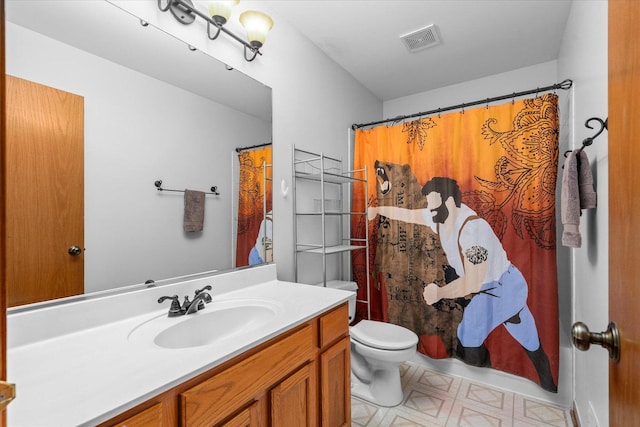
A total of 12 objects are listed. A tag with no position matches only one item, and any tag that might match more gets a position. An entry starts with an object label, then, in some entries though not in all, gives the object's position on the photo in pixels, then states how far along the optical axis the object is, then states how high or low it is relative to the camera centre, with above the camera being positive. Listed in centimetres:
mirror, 98 +36
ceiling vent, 201 +126
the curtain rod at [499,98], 184 +79
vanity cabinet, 73 -54
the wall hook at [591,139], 110 +30
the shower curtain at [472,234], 189 -14
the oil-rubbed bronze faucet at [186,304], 115 -36
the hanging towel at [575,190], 129 +10
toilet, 175 -89
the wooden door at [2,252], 36 -5
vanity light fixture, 132 +94
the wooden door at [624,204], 47 +2
